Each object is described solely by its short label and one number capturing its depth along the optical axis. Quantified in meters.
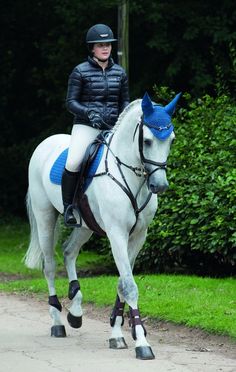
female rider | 16.88
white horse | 15.21
